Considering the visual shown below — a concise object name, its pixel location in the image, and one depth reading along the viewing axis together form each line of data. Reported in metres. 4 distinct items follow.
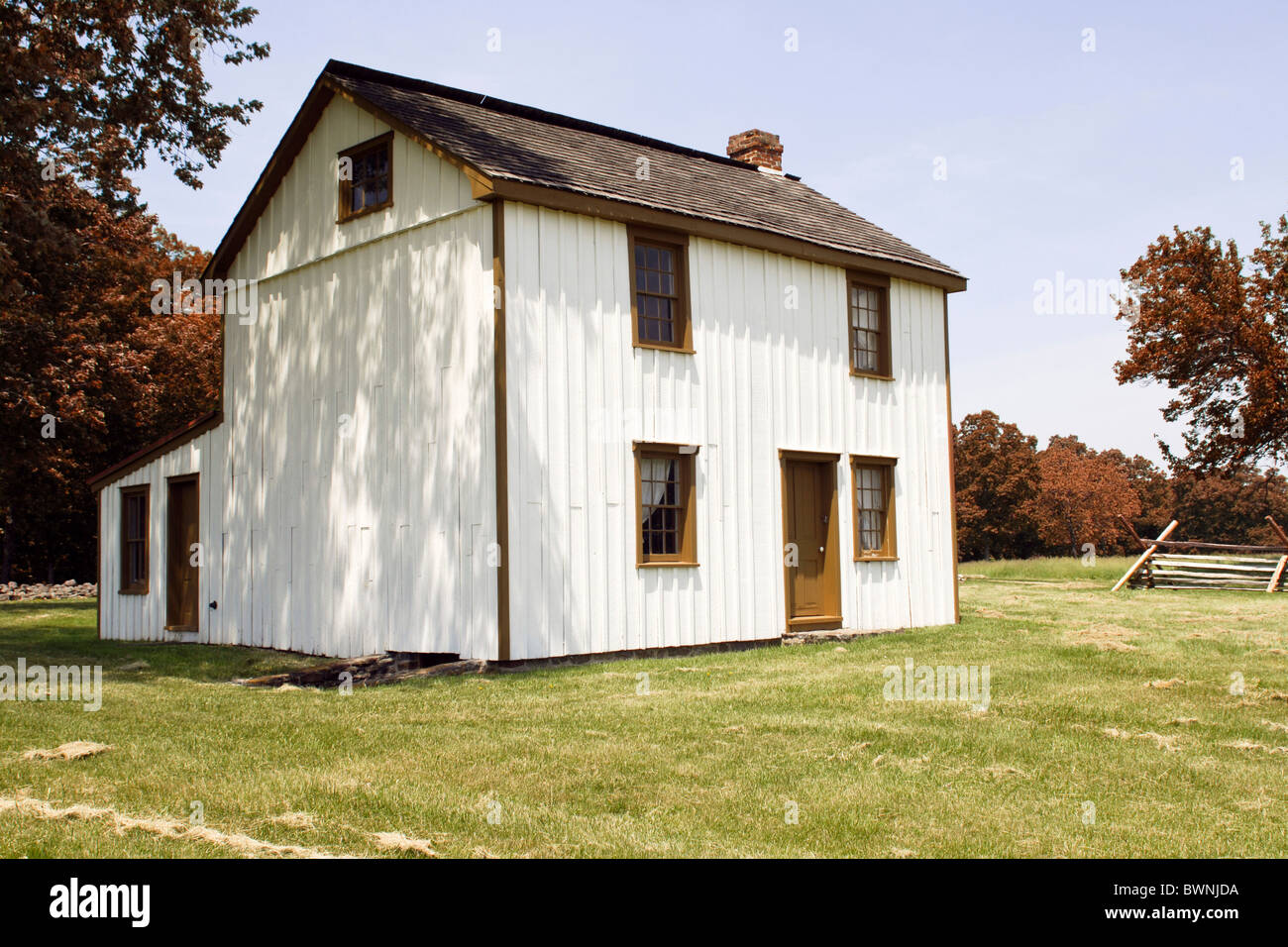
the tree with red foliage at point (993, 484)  68.25
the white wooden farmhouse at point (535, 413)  14.88
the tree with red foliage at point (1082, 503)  70.38
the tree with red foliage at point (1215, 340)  34.12
